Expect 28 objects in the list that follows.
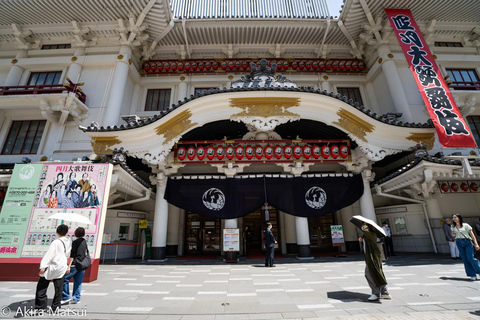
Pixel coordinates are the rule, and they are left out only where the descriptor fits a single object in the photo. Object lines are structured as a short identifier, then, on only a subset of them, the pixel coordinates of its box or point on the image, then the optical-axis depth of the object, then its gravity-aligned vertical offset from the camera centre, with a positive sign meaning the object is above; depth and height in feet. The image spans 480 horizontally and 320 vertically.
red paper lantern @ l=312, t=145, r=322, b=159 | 34.50 +12.10
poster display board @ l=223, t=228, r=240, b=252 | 29.96 -0.85
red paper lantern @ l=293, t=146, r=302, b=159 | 34.32 +12.08
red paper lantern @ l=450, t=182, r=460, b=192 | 32.73 +5.78
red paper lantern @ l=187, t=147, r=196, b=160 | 34.22 +12.38
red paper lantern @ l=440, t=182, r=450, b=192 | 32.42 +5.77
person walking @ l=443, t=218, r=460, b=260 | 27.32 -1.45
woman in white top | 17.28 -1.49
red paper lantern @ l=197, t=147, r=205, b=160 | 34.04 +12.26
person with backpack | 13.37 -1.74
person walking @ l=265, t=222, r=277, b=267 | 25.95 -1.54
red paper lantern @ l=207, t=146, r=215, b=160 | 33.99 +12.18
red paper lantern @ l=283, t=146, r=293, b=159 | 34.19 +12.07
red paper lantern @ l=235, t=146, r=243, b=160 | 34.09 +12.09
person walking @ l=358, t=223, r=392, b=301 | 13.46 -2.35
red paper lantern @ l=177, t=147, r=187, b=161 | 34.30 +12.44
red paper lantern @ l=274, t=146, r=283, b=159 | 34.24 +12.17
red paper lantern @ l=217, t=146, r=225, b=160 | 33.99 +12.29
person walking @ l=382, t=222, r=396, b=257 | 32.11 -2.41
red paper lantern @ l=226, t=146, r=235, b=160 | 33.88 +12.07
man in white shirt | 11.83 -1.85
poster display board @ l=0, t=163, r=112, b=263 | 19.61 +3.20
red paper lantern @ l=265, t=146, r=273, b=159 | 34.17 +12.17
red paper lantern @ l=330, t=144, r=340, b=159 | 34.73 +12.08
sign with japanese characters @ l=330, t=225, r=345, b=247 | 31.87 -0.73
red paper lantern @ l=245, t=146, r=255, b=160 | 34.01 +12.21
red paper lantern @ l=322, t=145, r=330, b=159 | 34.58 +12.07
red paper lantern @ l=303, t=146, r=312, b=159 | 34.40 +12.07
